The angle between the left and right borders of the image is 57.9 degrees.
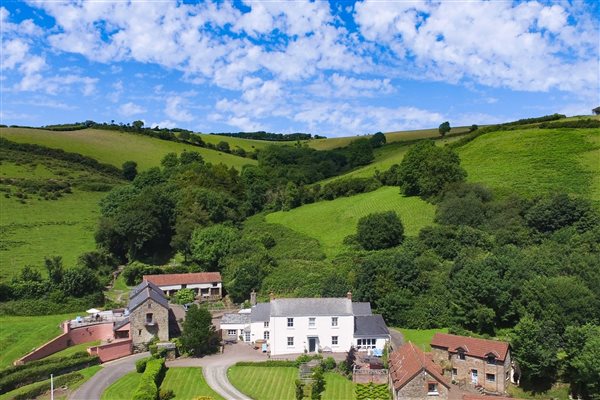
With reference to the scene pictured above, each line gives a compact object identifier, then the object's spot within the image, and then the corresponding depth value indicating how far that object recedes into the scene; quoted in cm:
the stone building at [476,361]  3981
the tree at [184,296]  6612
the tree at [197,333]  4859
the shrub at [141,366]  4456
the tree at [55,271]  6331
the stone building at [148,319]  5184
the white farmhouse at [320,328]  4888
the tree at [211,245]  7469
